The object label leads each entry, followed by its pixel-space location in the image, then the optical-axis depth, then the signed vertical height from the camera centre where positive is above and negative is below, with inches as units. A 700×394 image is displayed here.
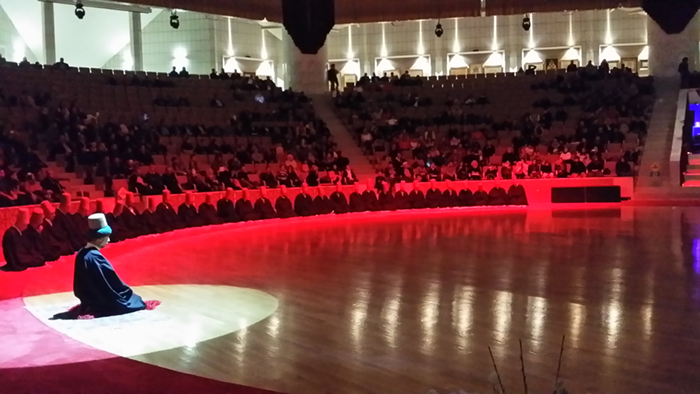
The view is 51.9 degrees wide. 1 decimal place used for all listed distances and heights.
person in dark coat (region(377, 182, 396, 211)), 694.5 -35.7
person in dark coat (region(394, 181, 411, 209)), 703.7 -35.7
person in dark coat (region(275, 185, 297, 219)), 621.6 -35.1
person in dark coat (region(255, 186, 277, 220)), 603.2 -34.3
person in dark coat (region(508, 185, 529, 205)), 722.8 -35.6
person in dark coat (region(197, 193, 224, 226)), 557.0 -34.7
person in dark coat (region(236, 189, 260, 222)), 588.1 -34.6
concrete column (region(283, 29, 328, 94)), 1025.5 +136.8
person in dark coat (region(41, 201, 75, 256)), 373.1 -31.4
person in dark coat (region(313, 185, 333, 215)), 647.1 -35.0
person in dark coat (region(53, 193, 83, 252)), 388.5 -27.9
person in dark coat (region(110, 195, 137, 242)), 461.7 -33.7
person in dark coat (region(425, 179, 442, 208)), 713.6 -36.0
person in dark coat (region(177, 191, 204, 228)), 542.6 -32.9
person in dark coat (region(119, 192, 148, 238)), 476.4 -31.8
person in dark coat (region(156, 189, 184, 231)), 518.3 -32.9
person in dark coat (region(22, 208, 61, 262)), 352.5 -31.5
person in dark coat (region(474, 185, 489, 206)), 721.6 -37.1
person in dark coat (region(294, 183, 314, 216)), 635.5 -33.6
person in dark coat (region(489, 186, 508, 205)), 722.2 -35.7
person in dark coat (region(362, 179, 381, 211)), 686.5 -34.1
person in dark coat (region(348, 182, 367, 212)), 677.3 -35.9
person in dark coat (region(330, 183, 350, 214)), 663.1 -34.1
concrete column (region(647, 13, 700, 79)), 940.0 +138.8
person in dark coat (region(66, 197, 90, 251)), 390.3 -27.3
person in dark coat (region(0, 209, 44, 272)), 338.0 -37.0
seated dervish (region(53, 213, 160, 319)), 231.9 -36.8
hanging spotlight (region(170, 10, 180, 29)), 823.7 +171.8
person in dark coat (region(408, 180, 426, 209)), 709.3 -36.0
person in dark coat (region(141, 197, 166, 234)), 498.0 -34.6
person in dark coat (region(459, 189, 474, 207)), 720.3 -37.3
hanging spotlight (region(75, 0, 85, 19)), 751.1 +169.9
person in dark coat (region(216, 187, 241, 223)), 577.9 -33.6
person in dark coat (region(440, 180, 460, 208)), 716.7 -36.9
